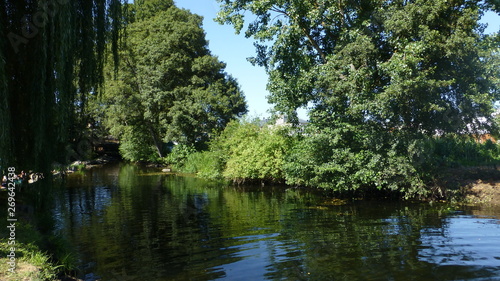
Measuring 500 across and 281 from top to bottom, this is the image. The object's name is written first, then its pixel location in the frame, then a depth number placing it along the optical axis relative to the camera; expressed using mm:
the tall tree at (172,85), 28750
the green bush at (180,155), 30050
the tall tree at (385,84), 12516
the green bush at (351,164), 13312
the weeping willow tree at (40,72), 5895
